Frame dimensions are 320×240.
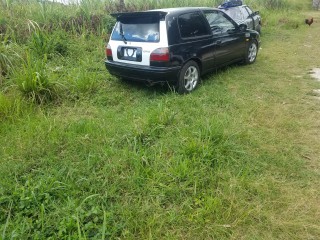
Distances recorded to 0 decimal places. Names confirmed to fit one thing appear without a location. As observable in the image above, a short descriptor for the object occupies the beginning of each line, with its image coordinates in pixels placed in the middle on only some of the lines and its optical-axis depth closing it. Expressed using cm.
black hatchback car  434
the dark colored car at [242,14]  935
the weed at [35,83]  422
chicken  1312
